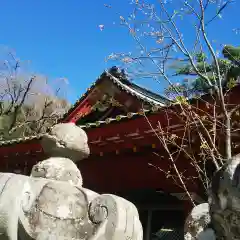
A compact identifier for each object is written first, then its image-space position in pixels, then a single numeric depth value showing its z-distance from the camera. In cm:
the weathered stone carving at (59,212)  120
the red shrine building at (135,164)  447
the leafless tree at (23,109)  1397
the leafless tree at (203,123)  363
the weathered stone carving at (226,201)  84
